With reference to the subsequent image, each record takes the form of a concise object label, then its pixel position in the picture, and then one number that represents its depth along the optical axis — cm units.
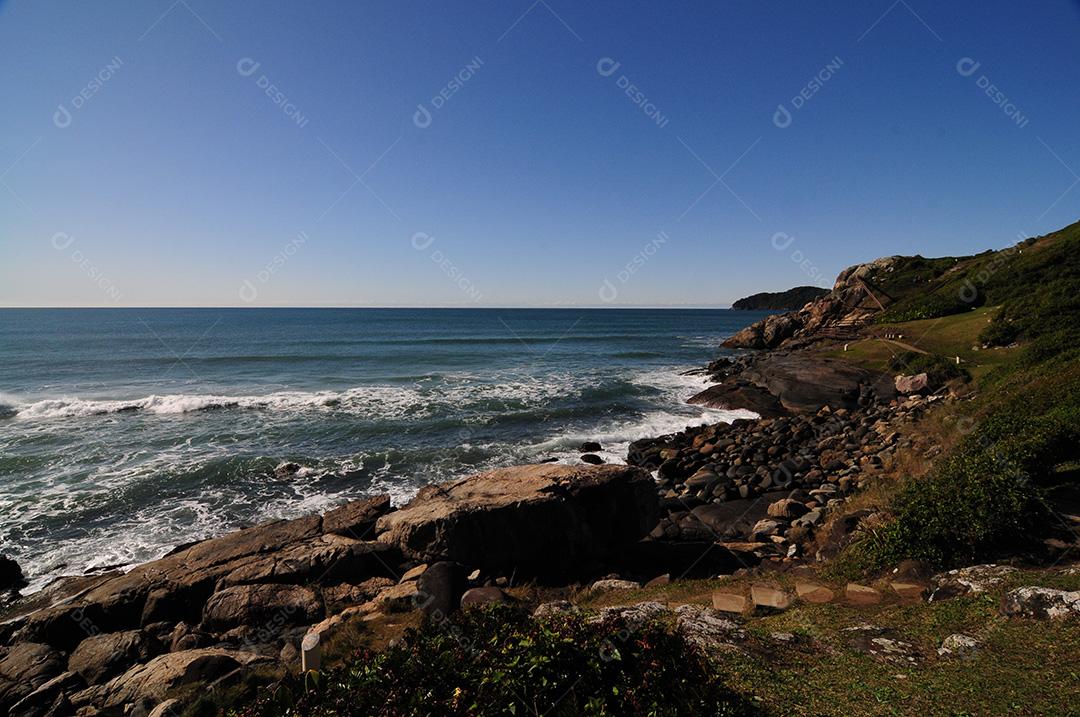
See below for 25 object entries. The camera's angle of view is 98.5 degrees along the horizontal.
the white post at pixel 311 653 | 559
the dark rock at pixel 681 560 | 1139
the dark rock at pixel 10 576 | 1273
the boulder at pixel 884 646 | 572
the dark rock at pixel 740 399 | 2992
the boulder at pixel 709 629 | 616
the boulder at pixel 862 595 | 771
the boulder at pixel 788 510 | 1438
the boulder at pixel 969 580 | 723
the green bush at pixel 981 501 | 845
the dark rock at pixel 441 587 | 977
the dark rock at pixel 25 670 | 812
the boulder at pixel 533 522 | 1159
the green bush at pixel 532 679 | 413
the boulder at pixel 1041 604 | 601
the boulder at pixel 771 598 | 782
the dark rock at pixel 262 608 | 1009
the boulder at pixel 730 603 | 772
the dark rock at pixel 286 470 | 2035
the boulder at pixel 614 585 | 1024
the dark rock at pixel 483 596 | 957
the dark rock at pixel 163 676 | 727
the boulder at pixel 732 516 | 1423
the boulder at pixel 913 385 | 2550
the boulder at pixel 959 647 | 565
